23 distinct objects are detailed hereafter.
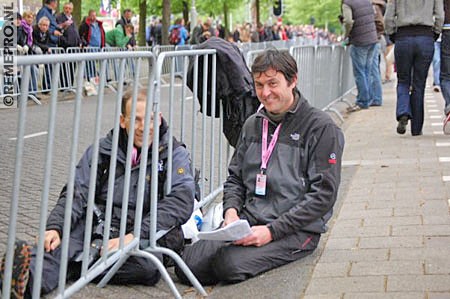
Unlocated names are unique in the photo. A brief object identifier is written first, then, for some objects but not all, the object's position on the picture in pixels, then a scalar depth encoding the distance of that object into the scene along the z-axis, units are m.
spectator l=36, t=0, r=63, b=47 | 19.30
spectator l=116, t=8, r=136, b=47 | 25.64
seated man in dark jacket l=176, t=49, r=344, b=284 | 5.06
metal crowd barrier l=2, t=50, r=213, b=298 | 3.30
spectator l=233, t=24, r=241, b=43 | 42.11
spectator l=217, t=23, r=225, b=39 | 37.03
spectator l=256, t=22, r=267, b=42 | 44.62
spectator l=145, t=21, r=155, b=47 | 40.24
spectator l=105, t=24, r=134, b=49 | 24.92
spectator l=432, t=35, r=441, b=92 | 16.28
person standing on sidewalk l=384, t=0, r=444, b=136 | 10.13
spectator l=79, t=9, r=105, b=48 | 22.53
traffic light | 48.86
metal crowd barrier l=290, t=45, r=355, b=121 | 10.83
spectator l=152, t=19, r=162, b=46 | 37.35
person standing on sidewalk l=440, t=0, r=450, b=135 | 10.06
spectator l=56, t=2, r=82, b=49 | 19.87
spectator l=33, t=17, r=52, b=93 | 18.64
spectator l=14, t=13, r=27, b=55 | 17.50
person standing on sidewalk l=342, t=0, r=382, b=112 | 14.17
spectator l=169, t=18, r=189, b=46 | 33.19
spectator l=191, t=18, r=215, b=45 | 28.99
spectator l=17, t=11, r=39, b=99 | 17.55
